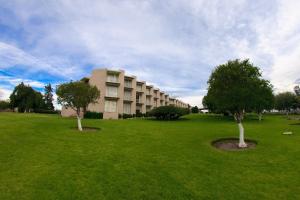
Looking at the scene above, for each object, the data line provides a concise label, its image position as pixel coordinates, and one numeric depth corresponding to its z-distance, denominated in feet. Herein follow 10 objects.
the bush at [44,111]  166.52
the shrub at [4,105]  203.46
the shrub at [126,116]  119.08
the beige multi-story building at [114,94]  116.53
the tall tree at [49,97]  221.53
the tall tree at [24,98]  156.72
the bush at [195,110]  187.75
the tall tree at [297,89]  174.92
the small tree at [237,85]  40.39
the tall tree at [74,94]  55.64
